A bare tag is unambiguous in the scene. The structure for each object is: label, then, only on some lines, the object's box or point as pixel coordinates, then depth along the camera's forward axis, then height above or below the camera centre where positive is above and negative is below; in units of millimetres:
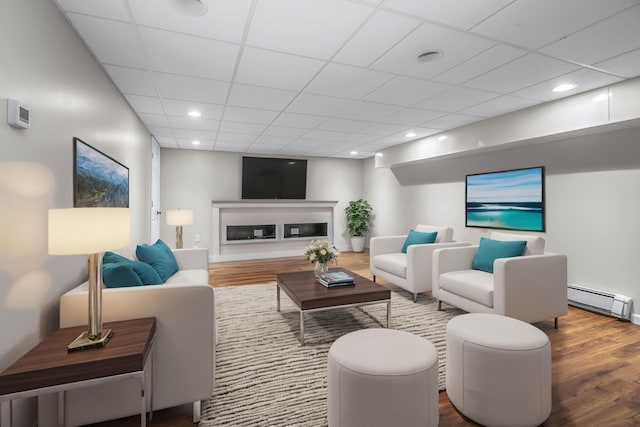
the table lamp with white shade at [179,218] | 4586 -60
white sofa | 1617 -692
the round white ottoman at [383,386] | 1394 -817
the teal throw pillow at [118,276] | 1837 -384
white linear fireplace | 6629 -295
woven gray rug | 1776 -1128
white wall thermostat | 1358 +462
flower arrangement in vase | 3125 -415
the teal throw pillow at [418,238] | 4211 -341
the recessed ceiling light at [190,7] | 1754 +1240
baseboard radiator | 3072 -943
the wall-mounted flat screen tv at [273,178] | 6727 +834
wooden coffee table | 2568 -719
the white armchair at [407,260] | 3660 -605
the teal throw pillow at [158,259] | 2842 -439
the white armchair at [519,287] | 2648 -688
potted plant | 7500 -144
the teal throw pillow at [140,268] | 2147 -390
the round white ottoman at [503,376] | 1576 -871
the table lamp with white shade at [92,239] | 1292 -110
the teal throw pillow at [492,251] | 3123 -393
